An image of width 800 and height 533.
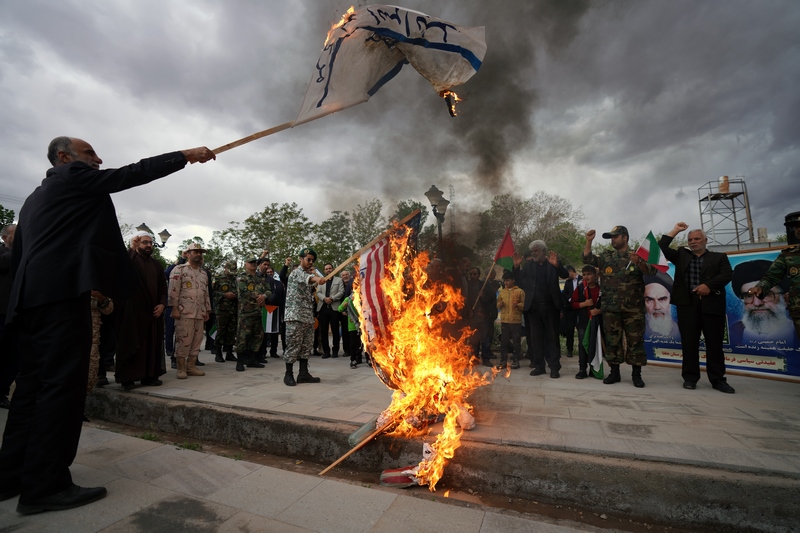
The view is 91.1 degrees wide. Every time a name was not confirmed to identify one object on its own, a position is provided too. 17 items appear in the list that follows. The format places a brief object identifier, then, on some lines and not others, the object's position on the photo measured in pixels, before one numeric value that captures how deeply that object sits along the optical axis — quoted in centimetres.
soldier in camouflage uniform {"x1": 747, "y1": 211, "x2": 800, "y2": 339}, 466
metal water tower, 3506
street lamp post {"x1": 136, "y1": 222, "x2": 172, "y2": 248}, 1766
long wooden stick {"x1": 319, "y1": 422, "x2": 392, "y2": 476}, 321
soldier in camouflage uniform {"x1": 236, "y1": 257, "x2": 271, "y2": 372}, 739
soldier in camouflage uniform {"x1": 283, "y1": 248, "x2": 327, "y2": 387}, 577
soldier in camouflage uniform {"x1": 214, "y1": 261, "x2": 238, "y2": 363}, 813
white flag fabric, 386
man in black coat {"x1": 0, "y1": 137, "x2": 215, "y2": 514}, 244
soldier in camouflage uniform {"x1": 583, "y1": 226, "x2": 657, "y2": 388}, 544
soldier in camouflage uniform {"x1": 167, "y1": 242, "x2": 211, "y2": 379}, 623
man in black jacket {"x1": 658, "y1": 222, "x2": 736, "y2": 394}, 506
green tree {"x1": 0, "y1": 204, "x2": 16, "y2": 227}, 2772
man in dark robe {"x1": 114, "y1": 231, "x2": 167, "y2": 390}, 515
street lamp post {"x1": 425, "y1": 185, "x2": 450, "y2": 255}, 810
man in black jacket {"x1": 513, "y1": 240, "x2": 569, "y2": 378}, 646
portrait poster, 586
